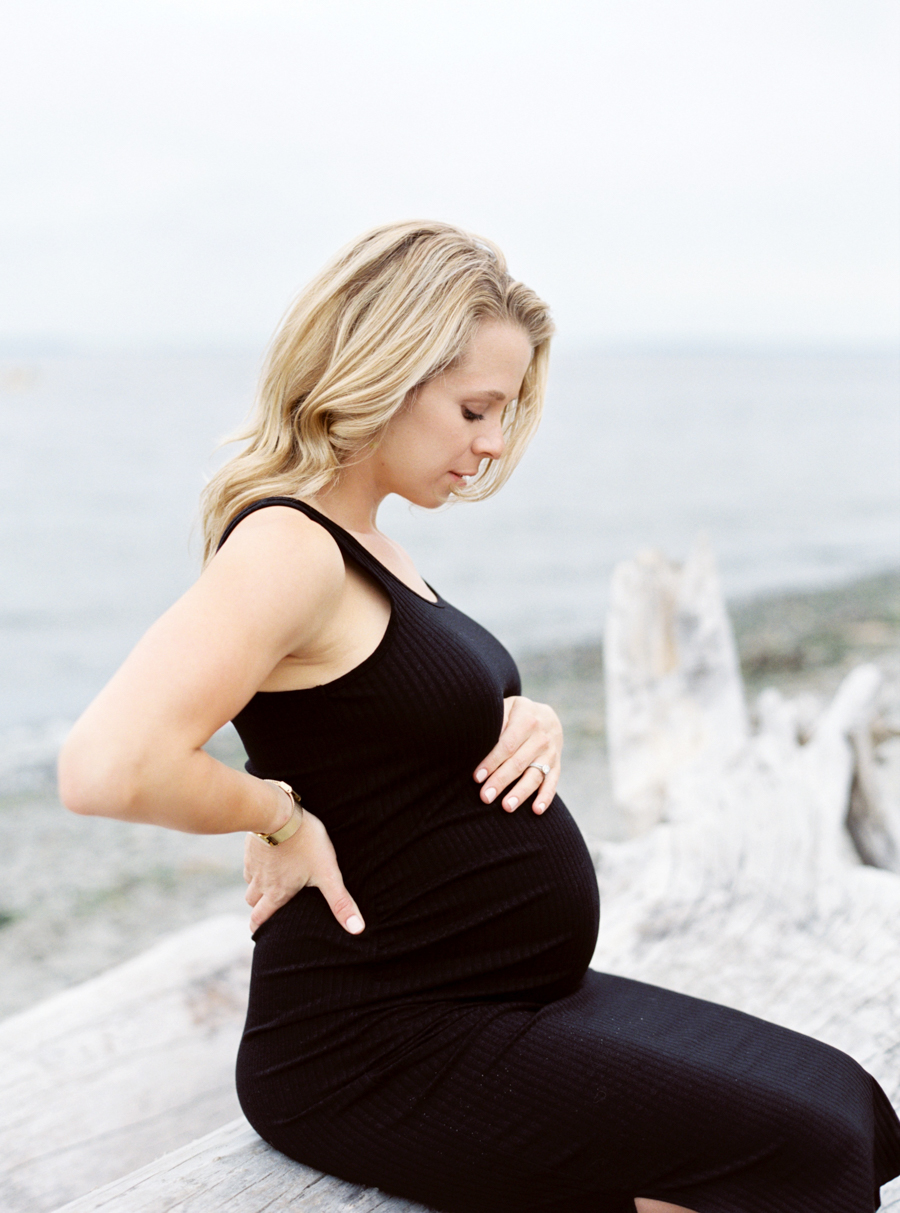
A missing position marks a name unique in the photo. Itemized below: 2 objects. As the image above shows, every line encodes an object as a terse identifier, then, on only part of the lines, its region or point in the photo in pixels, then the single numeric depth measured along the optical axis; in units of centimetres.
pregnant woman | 153
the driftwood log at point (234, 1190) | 167
